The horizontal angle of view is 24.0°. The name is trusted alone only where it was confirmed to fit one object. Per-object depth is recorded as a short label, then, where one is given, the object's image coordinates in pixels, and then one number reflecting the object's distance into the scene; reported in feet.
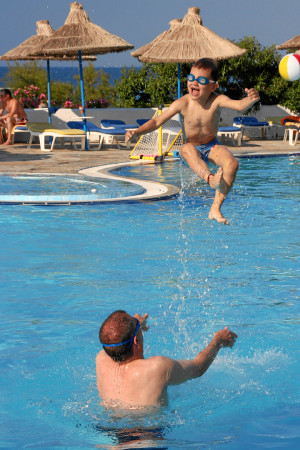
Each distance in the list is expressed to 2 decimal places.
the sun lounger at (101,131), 60.06
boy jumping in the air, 21.43
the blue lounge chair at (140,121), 65.89
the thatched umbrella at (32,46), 68.54
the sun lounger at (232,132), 63.44
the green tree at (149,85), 76.13
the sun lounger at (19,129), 64.49
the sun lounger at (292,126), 67.41
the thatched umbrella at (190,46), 60.80
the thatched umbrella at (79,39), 60.80
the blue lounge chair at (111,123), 65.31
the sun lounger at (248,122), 68.18
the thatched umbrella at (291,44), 69.87
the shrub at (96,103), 73.59
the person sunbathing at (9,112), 62.79
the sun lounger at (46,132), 58.70
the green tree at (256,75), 76.48
